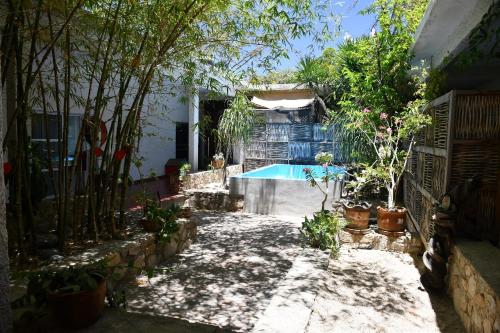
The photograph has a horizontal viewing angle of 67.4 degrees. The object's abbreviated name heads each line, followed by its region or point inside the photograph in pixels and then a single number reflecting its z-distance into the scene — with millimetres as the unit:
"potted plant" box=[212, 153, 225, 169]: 10705
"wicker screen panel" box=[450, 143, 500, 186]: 3693
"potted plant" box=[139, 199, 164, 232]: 4699
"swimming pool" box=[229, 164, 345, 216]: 7809
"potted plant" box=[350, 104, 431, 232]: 5531
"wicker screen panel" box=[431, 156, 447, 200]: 4066
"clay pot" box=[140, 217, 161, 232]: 4691
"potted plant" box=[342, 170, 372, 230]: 5762
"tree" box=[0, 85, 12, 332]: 1895
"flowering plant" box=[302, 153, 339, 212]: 6520
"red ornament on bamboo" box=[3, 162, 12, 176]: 3284
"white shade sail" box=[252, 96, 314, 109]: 11430
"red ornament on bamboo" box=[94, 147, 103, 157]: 4090
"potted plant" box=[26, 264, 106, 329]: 2191
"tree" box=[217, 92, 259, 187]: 9992
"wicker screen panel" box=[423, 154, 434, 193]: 4684
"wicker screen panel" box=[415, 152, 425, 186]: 5188
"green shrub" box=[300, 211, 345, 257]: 5066
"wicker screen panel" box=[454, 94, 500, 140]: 3674
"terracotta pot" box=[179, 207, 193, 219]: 6180
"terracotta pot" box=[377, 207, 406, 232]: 5559
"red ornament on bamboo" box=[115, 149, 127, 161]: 4180
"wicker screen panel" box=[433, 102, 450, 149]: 4141
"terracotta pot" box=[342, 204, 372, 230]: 5758
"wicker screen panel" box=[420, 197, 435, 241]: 4384
